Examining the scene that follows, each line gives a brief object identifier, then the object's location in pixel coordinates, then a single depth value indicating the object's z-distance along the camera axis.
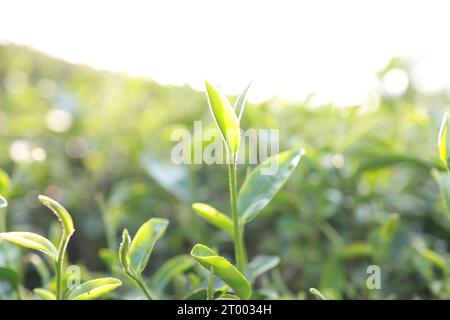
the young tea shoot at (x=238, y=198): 0.35
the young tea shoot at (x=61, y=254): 0.35
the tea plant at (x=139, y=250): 0.34
